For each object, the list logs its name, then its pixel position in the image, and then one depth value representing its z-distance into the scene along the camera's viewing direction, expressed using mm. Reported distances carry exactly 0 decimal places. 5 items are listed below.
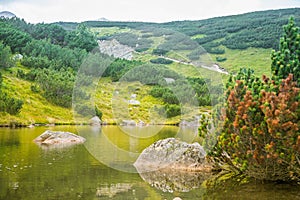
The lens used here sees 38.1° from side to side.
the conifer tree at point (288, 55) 19391
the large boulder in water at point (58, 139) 35625
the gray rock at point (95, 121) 67925
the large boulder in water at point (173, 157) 25000
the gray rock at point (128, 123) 65975
